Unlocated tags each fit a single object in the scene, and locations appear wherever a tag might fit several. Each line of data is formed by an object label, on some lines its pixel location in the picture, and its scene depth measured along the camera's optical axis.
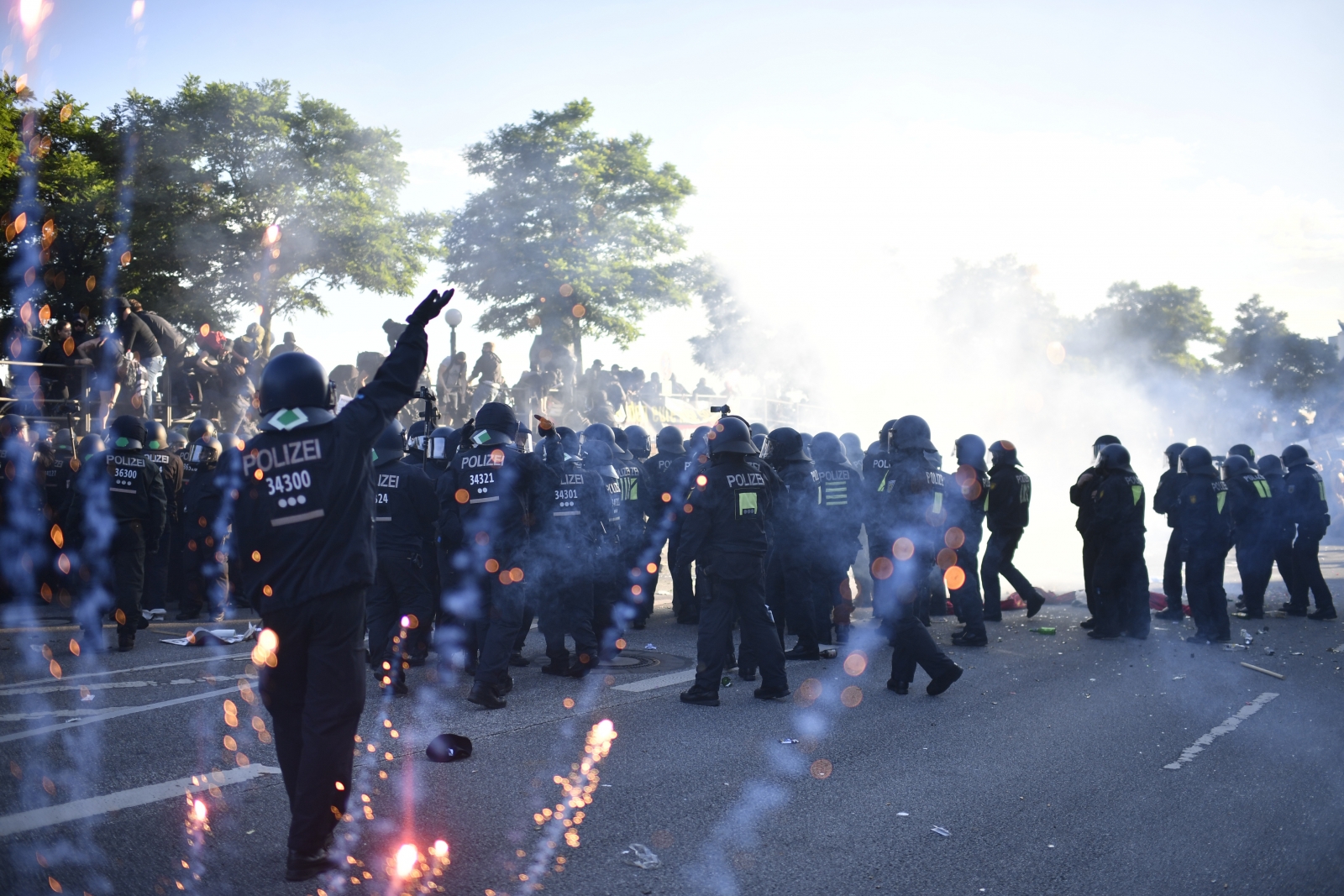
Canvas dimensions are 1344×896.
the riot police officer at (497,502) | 6.63
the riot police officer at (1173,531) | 10.55
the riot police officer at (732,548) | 6.69
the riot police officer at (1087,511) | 9.99
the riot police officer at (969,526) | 8.87
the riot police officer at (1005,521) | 10.38
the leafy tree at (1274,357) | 44.66
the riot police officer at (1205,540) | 9.41
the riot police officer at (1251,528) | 11.32
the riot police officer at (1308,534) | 11.21
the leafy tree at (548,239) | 32.78
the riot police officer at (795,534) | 8.31
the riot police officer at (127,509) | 8.17
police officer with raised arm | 3.64
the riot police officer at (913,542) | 6.68
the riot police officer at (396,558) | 6.91
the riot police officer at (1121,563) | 9.50
